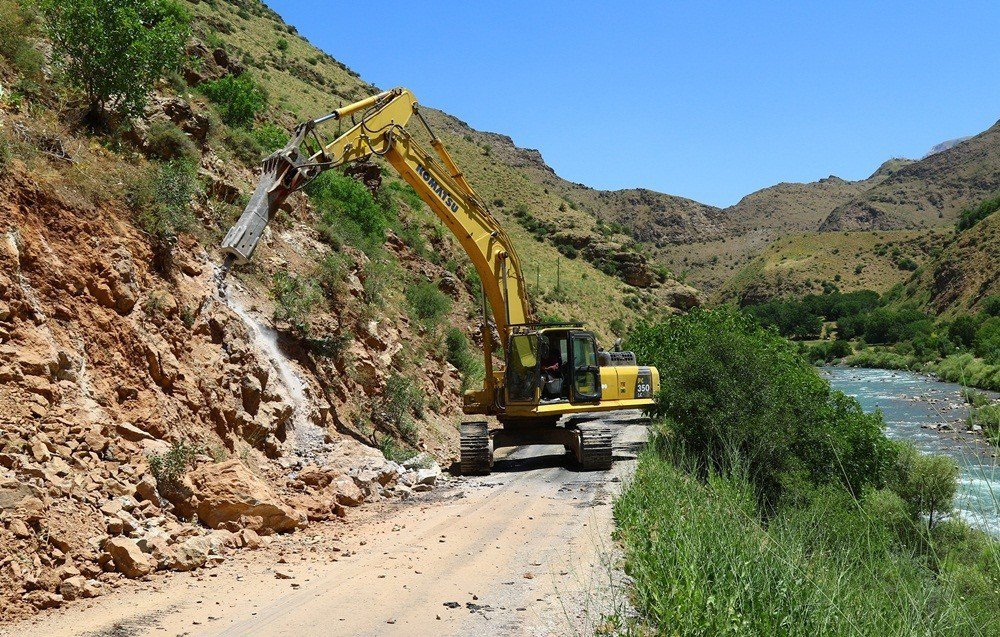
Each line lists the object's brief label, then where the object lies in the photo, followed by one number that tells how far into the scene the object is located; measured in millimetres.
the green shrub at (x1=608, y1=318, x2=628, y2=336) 61312
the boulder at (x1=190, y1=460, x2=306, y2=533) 9844
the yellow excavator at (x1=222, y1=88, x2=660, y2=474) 16062
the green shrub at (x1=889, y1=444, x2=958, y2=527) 20234
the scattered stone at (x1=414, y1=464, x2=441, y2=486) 14477
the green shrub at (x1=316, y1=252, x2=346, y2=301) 19000
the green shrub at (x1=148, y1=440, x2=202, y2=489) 9648
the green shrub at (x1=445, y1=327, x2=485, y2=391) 25484
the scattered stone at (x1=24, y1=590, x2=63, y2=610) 7075
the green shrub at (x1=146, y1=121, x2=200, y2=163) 16391
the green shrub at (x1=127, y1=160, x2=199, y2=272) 13039
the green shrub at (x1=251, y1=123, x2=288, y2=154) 23977
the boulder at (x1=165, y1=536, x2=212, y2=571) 8648
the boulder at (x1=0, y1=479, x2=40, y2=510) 7449
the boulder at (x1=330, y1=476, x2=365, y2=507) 12359
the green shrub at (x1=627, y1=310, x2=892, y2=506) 18250
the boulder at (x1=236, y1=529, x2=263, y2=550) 9727
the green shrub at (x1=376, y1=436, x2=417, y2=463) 15859
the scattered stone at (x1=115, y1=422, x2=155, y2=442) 9828
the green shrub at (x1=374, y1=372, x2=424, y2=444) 18000
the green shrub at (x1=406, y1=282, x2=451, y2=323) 26141
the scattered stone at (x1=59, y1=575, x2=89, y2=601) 7379
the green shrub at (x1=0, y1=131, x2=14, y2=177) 10797
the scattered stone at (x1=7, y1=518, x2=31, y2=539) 7305
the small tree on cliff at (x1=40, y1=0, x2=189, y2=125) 14664
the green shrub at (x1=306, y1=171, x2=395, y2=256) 23906
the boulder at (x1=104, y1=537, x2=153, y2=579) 8172
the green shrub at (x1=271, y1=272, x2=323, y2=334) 16344
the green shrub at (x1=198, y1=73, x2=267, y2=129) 23447
